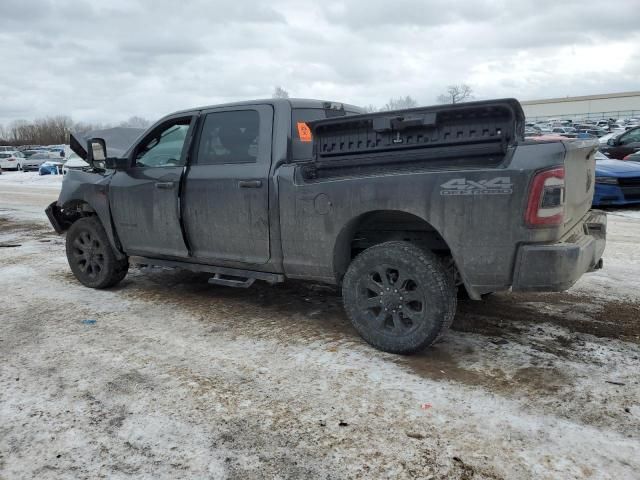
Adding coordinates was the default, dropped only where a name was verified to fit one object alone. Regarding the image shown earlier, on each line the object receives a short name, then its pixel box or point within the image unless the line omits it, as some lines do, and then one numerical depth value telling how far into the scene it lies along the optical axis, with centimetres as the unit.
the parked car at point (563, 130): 4869
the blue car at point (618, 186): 995
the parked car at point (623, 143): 1361
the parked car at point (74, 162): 1753
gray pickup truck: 319
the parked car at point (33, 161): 3522
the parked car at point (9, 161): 3562
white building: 8675
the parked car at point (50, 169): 2941
